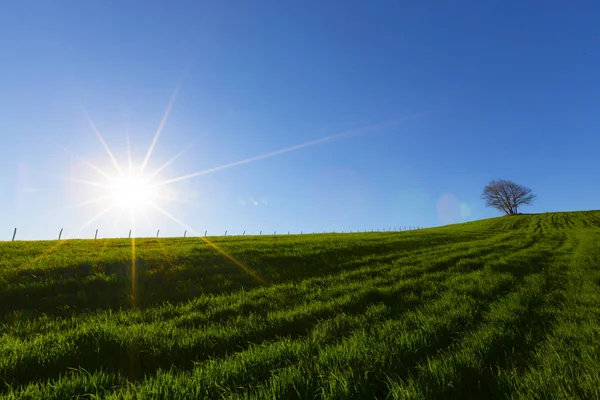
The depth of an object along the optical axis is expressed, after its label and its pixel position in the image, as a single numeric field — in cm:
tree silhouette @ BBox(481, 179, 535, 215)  10916
